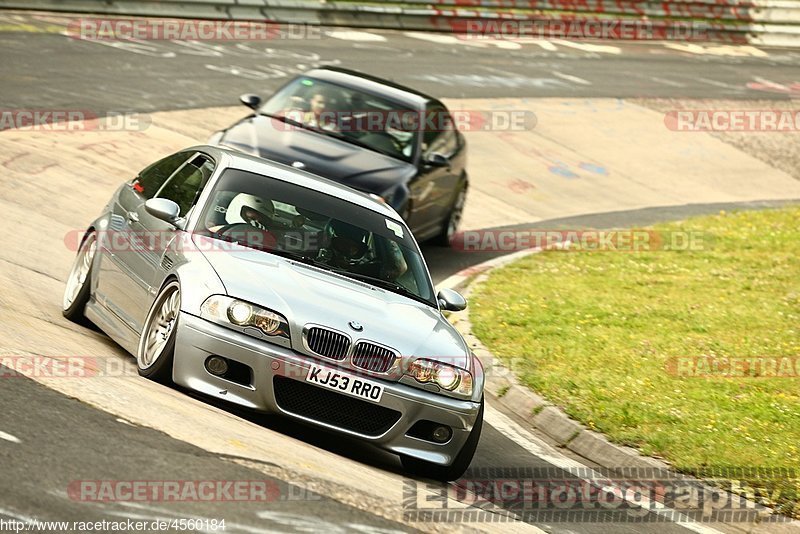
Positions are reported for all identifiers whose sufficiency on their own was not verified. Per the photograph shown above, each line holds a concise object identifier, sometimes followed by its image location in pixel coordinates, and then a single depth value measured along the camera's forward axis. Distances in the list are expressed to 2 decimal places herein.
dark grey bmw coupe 26.98
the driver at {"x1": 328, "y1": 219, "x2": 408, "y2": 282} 17.48
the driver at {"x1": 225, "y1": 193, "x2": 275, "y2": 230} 17.64
